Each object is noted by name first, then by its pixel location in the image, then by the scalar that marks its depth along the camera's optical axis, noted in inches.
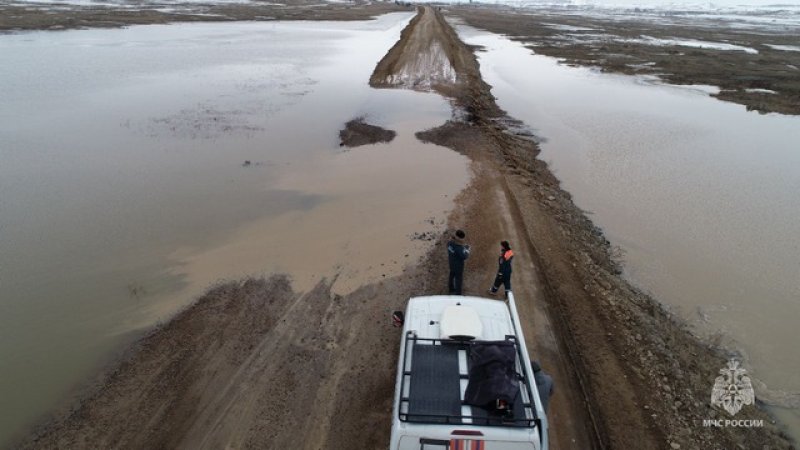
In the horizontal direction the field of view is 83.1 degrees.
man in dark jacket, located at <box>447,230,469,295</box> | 366.3
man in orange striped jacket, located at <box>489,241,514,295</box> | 361.4
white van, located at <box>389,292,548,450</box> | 187.0
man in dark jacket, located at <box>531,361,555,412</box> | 241.9
